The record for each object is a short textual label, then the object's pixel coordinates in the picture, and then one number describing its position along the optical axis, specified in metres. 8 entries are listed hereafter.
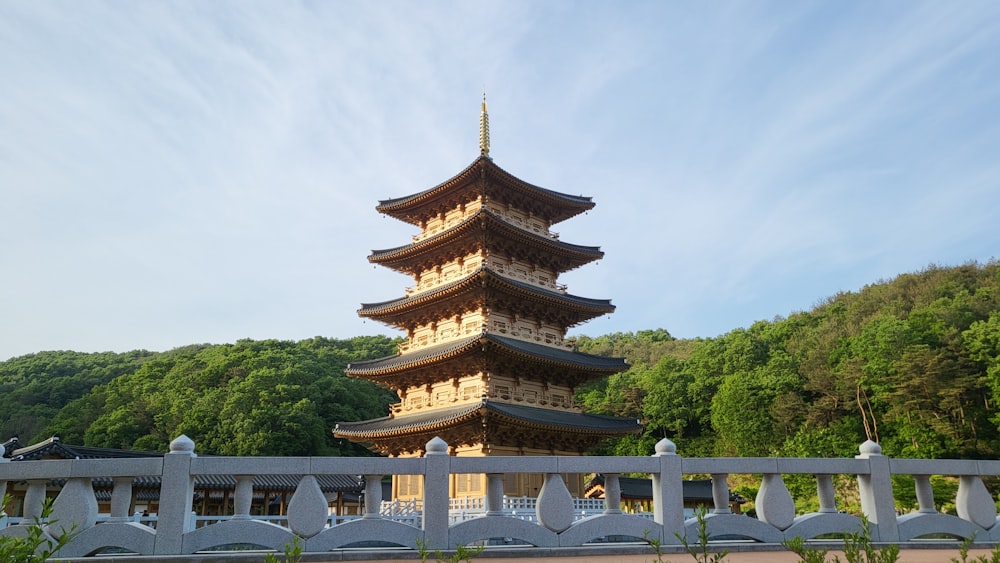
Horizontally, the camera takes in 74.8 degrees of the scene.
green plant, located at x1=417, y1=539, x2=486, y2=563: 5.89
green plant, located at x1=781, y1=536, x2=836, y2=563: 5.91
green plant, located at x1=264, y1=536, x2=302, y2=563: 5.51
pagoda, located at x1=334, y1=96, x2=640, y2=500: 29.00
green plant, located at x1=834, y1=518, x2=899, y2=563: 6.02
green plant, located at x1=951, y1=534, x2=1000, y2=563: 6.24
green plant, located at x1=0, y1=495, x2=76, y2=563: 5.23
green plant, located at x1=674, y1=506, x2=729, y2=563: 6.22
